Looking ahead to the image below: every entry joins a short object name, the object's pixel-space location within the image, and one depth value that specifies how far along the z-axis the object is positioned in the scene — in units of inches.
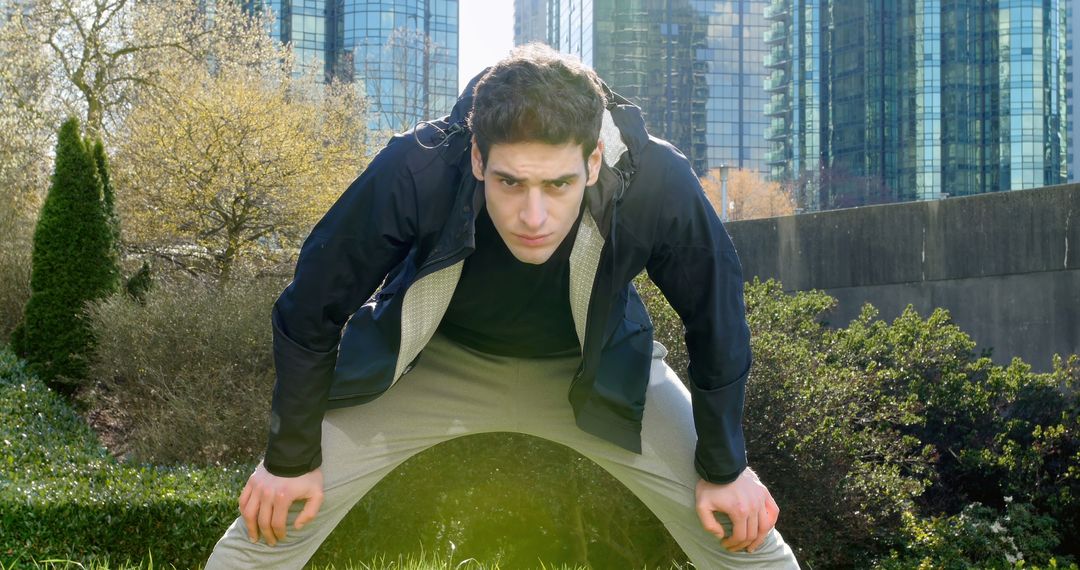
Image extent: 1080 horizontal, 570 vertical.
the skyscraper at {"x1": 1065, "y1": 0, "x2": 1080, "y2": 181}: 3531.0
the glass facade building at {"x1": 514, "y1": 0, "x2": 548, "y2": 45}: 4984.7
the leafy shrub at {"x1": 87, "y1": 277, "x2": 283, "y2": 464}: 304.5
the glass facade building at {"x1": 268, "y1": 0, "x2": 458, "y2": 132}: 3216.0
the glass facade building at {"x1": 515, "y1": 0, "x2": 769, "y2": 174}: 3772.1
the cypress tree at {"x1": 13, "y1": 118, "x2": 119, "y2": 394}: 436.1
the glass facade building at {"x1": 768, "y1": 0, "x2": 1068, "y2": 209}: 3216.0
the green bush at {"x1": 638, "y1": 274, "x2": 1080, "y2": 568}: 241.1
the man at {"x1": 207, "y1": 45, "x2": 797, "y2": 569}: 110.3
